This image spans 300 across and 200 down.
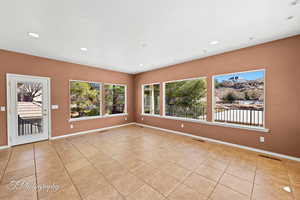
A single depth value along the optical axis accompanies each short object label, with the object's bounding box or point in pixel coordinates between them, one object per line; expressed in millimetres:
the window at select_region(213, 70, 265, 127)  3227
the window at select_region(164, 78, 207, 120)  4434
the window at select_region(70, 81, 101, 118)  4695
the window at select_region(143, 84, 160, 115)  5741
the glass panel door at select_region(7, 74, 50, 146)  3502
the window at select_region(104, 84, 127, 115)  5608
